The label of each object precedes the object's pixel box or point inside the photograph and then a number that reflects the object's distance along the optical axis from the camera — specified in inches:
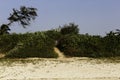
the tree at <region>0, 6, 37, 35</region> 1385.3
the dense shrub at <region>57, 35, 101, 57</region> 1101.1
